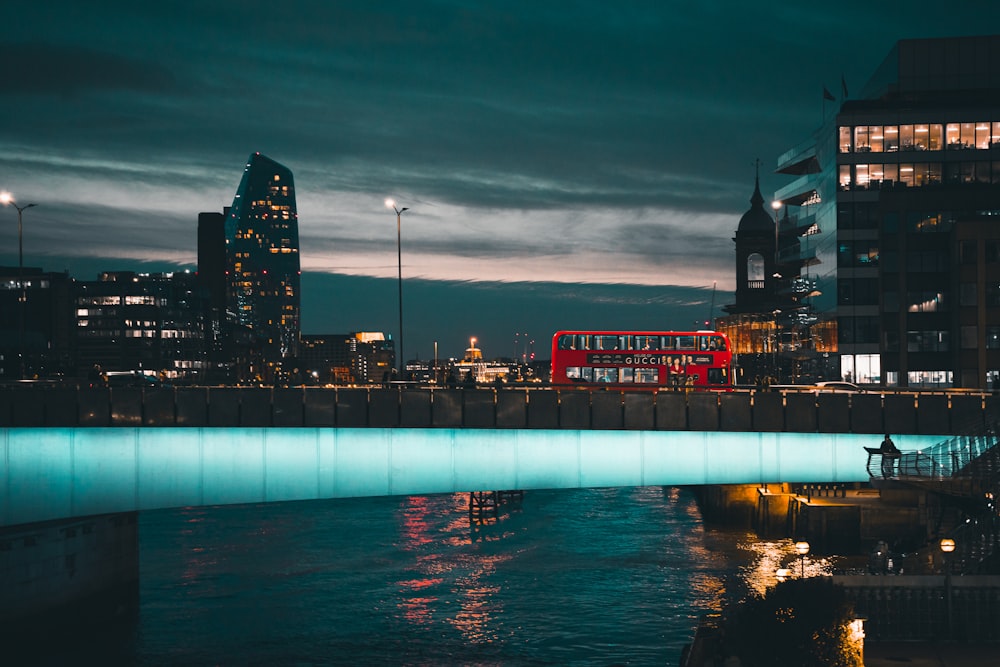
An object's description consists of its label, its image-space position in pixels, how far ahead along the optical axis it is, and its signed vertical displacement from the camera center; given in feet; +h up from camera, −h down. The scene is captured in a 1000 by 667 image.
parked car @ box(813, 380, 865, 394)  216.13 -3.73
